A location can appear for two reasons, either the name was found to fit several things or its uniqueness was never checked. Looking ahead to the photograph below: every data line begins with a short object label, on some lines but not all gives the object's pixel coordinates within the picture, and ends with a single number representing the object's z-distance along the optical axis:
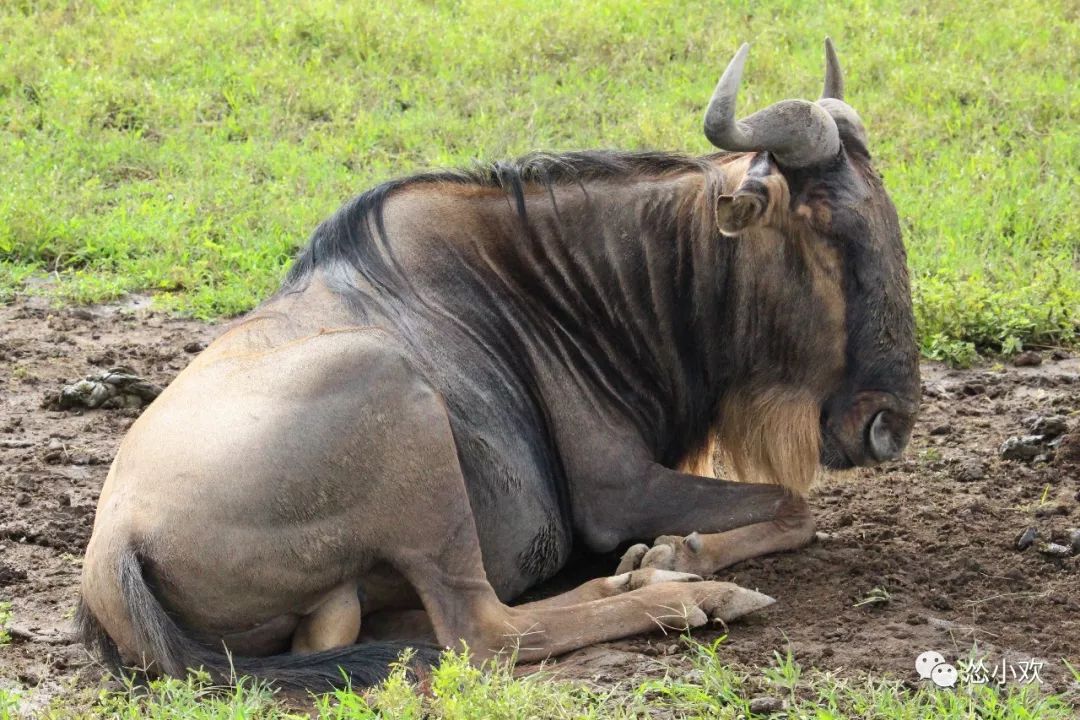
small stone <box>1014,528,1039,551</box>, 10.95
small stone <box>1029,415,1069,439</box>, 12.78
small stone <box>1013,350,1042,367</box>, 14.83
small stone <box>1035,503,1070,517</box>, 11.48
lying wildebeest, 9.11
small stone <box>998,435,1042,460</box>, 12.66
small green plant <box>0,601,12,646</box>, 9.87
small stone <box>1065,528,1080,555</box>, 10.75
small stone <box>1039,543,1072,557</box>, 10.73
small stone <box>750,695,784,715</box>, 8.23
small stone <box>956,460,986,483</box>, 12.51
